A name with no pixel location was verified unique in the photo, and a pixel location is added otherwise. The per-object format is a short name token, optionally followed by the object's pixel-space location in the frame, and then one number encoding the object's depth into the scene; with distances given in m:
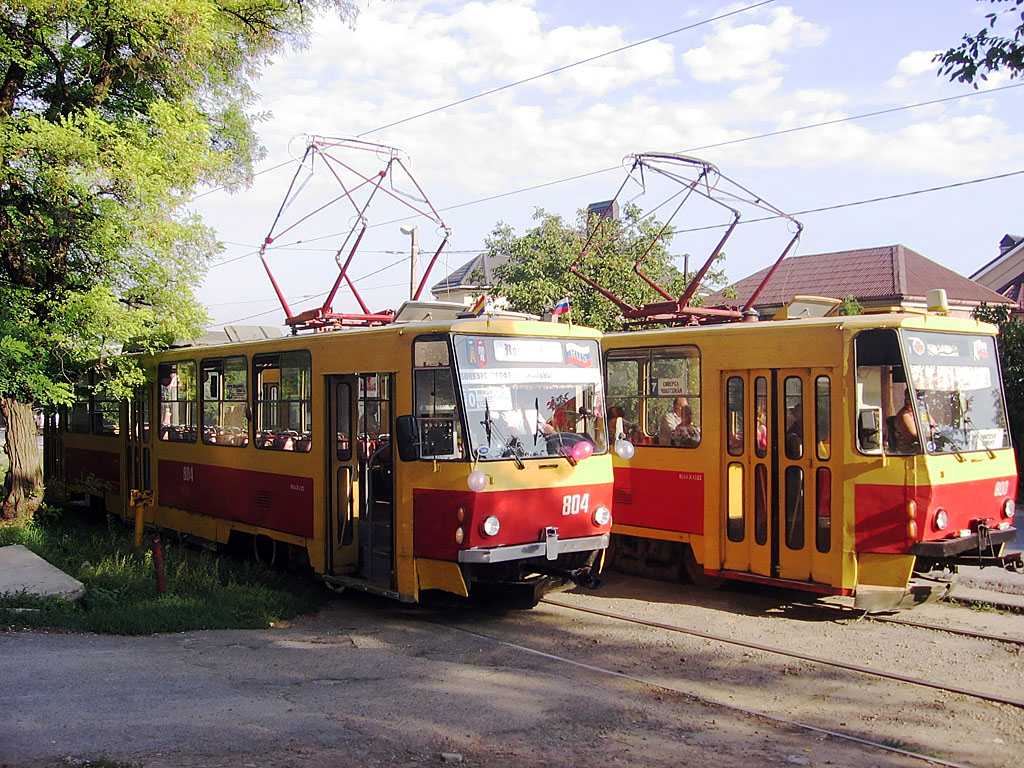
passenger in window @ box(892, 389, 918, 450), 9.25
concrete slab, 10.22
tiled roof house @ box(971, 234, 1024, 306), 40.00
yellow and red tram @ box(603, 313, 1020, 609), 9.30
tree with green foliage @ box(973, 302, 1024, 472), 18.48
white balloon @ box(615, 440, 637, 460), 10.20
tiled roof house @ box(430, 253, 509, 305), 47.44
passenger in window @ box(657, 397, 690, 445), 10.98
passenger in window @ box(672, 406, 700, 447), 10.77
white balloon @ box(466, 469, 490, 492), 8.84
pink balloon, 9.63
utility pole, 27.42
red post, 10.57
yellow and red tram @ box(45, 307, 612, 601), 9.07
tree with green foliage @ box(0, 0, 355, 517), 12.66
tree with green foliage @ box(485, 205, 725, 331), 20.50
